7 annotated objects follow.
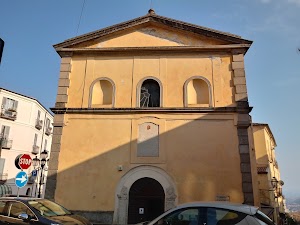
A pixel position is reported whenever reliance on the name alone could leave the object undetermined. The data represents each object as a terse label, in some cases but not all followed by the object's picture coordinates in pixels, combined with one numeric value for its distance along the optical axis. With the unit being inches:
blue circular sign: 380.5
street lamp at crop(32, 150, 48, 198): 614.5
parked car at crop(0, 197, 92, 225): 267.9
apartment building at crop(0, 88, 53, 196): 1194.6
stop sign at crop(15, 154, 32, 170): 394.0
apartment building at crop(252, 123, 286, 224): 950.4
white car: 199.8
